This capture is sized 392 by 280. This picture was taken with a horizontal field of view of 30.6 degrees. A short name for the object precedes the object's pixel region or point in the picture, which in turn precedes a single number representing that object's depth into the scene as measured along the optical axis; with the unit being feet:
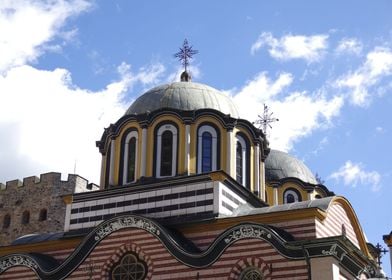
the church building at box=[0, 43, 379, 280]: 71.20
